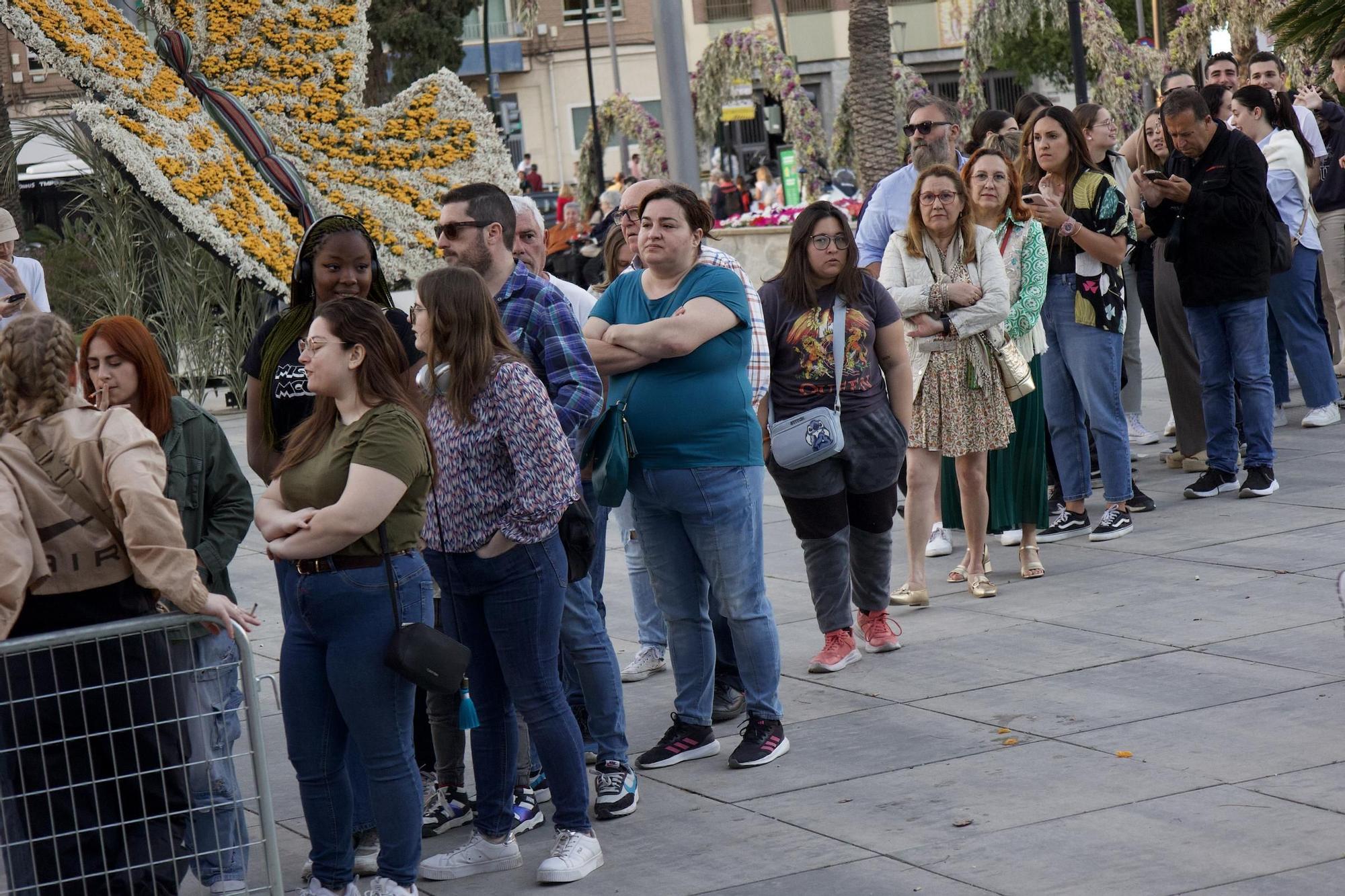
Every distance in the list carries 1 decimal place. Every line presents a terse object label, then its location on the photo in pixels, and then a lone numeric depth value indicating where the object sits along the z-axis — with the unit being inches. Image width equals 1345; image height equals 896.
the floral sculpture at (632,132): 1139.9
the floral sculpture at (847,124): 1128.8
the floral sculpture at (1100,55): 1195.3
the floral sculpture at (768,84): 1047.0
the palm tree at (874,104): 908.0
